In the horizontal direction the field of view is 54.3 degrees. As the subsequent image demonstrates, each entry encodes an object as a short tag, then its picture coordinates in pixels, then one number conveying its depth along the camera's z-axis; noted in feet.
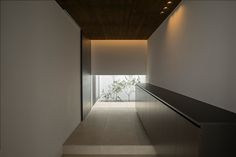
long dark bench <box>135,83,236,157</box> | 5.39
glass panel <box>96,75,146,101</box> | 30.91
